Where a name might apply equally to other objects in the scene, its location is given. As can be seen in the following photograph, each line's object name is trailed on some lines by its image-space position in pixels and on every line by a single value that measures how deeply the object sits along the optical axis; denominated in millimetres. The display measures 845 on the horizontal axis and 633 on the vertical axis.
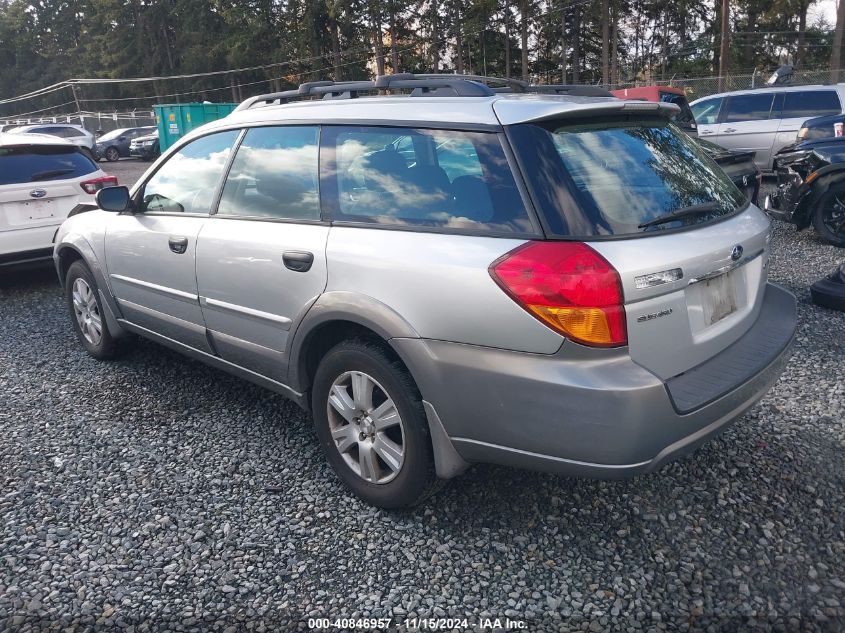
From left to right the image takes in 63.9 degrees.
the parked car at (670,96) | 10922
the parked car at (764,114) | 12023
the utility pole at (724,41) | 31281
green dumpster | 26125
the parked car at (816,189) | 7285
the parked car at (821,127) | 9680
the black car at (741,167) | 7617
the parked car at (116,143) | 31031
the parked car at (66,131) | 24884
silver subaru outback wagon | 2287
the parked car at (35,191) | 6770
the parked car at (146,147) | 29406
